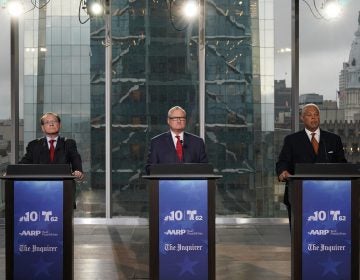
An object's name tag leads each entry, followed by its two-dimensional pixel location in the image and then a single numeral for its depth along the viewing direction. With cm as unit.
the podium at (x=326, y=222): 361
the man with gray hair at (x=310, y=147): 450
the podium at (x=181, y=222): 359
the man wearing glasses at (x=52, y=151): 449
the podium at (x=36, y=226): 368
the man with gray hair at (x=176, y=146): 429
